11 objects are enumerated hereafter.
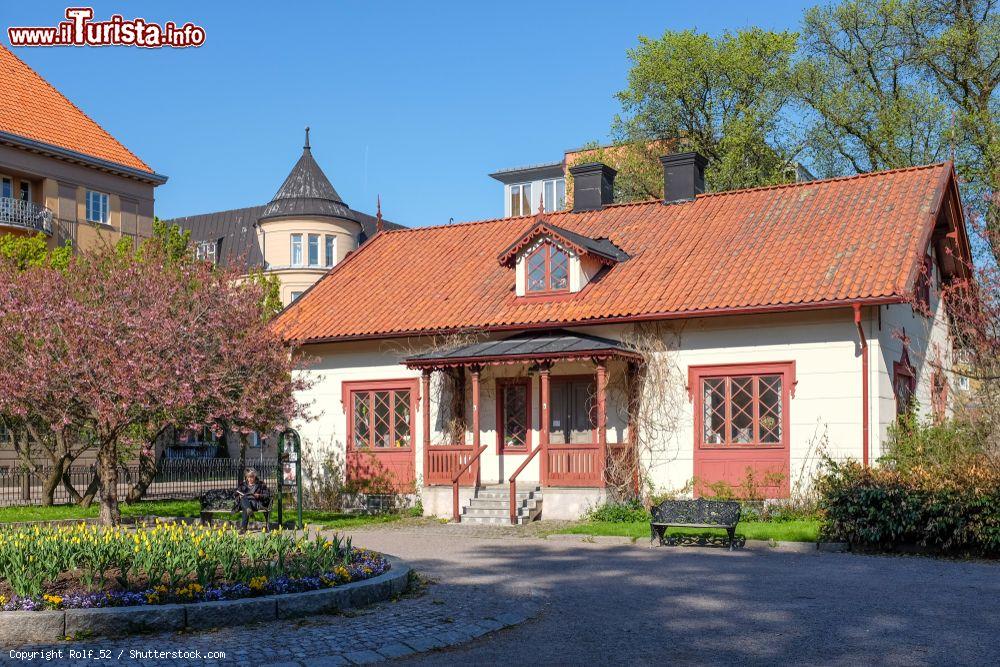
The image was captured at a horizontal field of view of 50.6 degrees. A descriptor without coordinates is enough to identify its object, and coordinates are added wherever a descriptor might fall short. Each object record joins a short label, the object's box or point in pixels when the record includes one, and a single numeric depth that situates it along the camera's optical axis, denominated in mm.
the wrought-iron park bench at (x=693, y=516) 15336
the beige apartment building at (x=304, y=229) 53312
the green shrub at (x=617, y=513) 18672
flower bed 8812
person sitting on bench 16594
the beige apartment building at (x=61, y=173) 36688
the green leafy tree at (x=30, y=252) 27297
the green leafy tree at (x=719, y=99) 37344
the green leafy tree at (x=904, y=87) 34125
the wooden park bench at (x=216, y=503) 17622
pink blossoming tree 16359
